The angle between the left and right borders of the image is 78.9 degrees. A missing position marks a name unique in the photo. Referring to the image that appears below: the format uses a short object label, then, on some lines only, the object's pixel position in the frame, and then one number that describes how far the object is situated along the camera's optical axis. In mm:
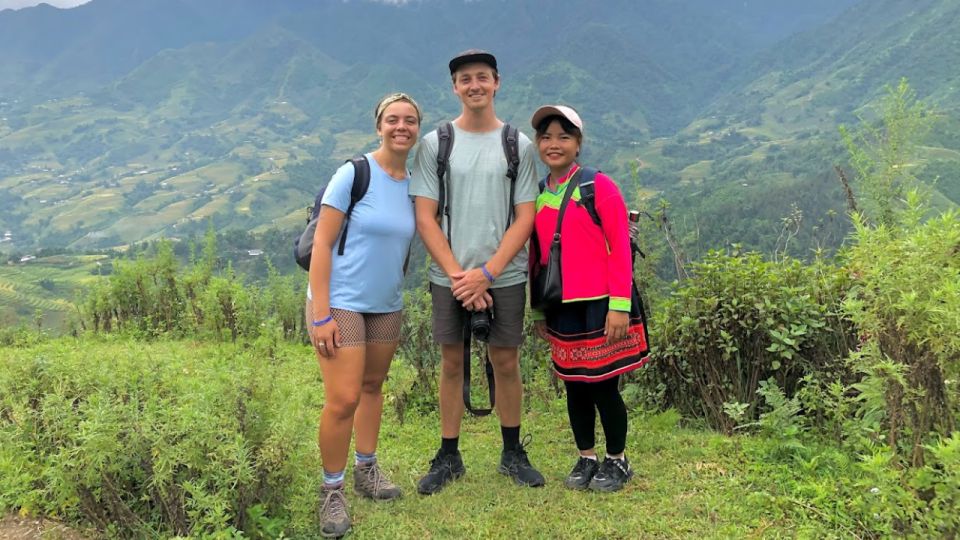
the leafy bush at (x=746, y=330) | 3922
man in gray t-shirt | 3191
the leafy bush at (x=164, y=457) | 2697
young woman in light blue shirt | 2973
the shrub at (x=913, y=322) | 2324
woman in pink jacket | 3162
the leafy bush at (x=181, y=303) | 8523
